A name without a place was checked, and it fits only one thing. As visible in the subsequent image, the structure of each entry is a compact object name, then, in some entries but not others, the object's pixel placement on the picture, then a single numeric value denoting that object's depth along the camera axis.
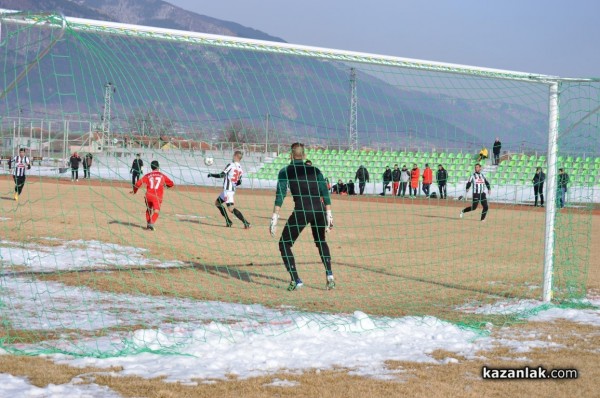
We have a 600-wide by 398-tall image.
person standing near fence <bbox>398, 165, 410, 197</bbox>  31.70
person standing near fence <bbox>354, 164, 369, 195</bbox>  26.36
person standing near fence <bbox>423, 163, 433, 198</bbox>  32.59
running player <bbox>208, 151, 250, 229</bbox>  16.77
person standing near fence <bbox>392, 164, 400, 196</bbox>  31.25
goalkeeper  9.34
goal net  7.32
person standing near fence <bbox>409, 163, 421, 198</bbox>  32.24
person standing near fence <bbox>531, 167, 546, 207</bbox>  22.01
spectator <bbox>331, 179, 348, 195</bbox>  35.27
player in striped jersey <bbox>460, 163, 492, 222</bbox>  20.61
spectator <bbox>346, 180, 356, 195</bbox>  34.82
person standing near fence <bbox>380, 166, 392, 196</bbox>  28.98
